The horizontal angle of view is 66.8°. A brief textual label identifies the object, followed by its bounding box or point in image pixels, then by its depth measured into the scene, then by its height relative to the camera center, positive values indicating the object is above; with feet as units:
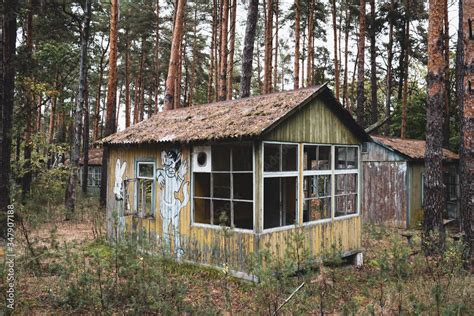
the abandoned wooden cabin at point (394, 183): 47.44 -2.93
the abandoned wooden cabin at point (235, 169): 23.63 -0.73
